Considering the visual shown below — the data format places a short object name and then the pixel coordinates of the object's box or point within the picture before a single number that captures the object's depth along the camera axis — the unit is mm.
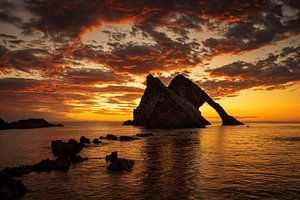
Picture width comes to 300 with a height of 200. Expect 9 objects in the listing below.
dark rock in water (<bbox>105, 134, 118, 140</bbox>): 80131
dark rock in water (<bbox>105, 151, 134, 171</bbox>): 30938
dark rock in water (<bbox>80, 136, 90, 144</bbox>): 65950
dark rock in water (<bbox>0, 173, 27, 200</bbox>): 20266
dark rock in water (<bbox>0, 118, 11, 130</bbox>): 170250
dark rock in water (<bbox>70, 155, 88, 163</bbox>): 37250
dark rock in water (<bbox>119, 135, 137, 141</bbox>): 75750
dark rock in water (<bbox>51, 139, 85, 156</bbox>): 46844
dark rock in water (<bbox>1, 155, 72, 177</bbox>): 29047
